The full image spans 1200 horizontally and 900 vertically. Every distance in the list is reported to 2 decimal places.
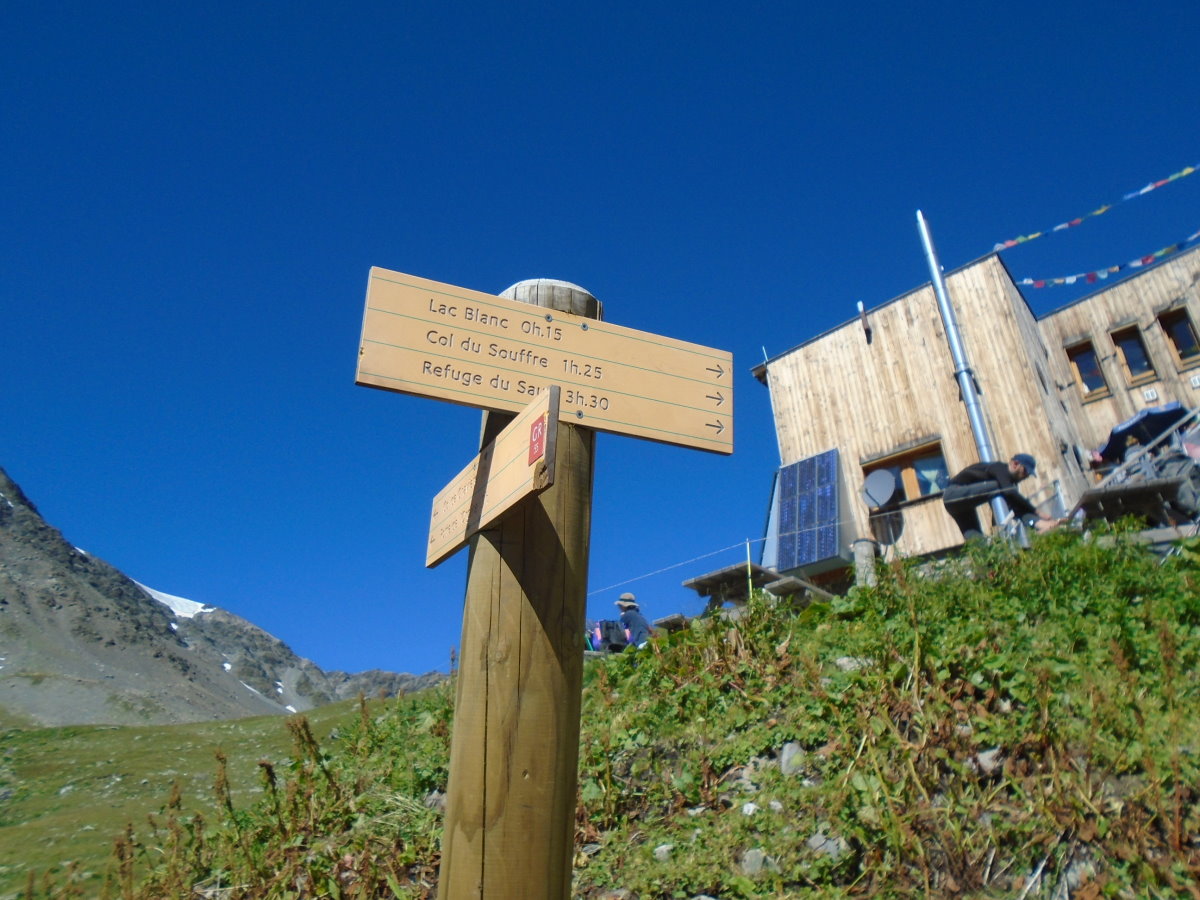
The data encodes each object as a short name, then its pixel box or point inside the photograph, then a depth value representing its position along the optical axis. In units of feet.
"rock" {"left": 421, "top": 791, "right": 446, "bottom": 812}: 17.61
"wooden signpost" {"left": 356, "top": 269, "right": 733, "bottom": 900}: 6.65
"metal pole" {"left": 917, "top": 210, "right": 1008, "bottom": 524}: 49.16
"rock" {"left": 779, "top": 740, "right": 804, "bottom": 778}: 14.86
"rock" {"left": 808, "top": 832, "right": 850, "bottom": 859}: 12.37
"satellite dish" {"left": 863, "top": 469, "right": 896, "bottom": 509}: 53.47
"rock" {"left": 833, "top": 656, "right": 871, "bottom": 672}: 16.95
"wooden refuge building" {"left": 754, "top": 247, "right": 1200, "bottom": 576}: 52.16
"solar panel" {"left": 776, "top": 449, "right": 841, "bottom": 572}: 51.85
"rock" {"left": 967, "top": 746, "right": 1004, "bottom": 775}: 13.15
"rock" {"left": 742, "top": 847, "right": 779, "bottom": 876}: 12.62
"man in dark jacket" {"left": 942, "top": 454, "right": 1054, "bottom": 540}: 28.22
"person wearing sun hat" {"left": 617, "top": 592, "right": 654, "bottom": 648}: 34.81
